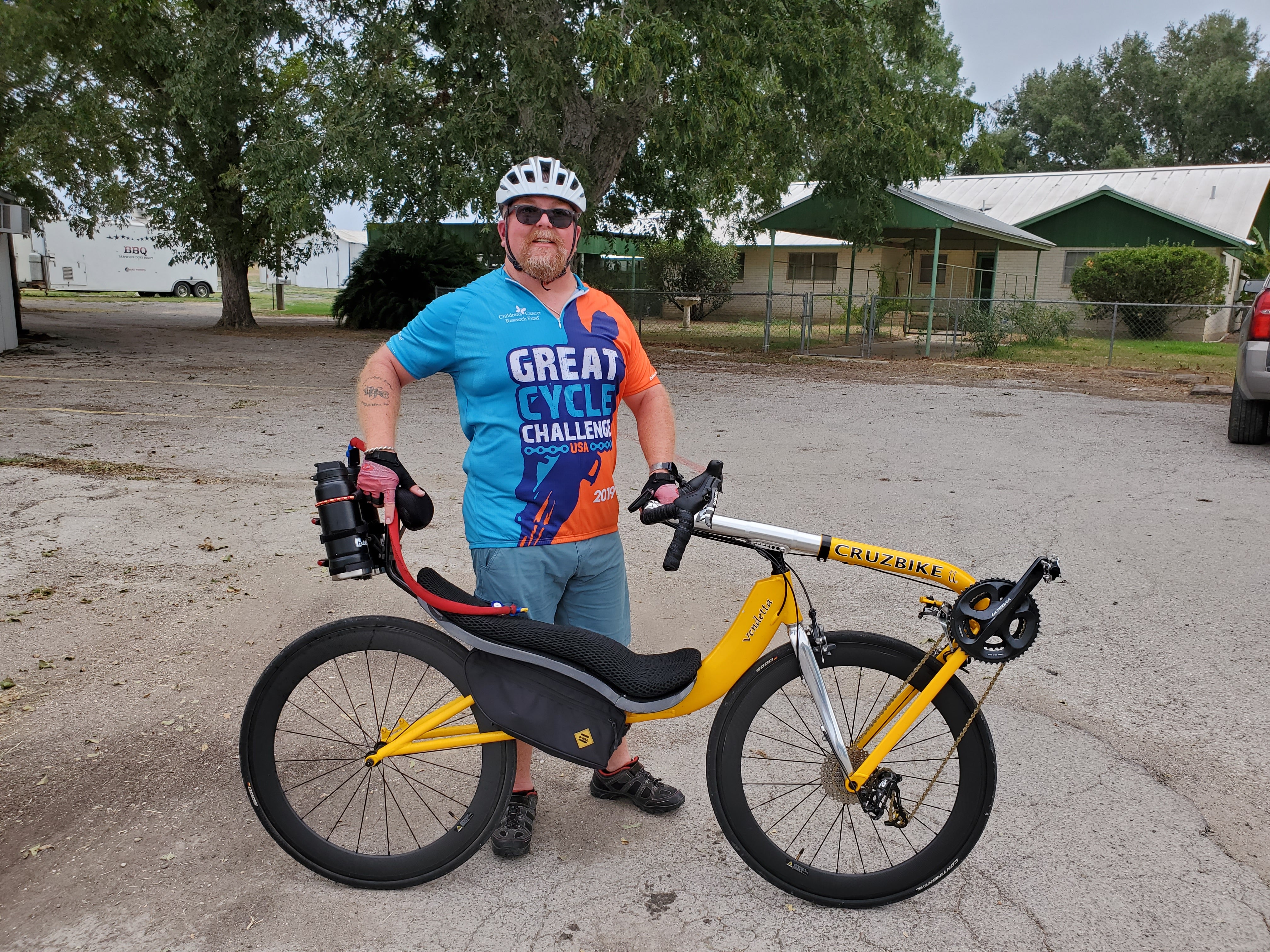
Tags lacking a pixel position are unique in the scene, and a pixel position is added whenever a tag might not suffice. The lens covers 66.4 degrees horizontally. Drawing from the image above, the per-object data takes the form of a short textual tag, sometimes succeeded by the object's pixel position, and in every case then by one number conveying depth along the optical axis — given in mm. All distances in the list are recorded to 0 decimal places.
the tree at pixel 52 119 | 18281
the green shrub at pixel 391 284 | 27109
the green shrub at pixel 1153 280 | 24453
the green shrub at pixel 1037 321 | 21859
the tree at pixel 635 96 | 13172
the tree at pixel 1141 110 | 54469
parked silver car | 8703
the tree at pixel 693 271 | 33750
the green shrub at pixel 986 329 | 20719
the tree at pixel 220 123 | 15742
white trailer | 43031
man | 2805
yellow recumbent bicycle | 2561
